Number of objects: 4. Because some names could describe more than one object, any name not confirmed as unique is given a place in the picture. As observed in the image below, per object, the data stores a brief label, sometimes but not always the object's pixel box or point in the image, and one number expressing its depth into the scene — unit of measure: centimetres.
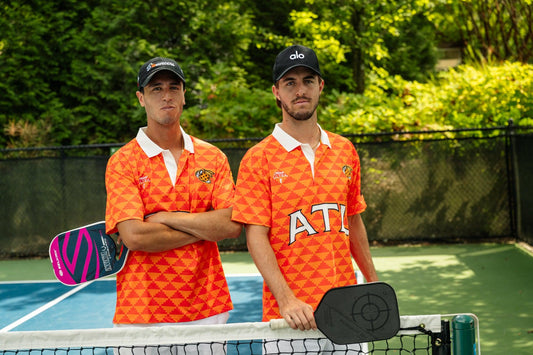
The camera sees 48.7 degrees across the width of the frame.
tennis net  228
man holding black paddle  267
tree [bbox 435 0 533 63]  1909
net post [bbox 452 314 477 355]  207
